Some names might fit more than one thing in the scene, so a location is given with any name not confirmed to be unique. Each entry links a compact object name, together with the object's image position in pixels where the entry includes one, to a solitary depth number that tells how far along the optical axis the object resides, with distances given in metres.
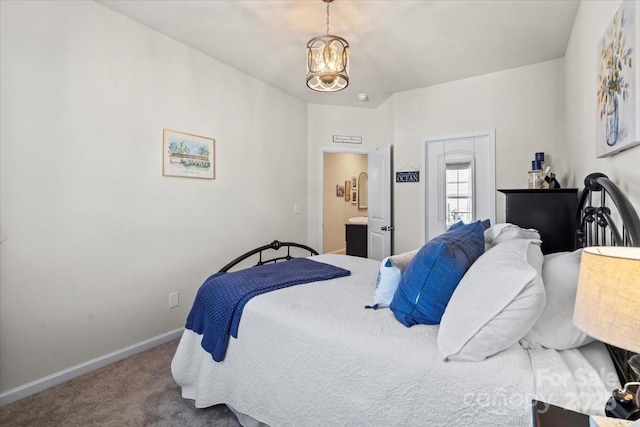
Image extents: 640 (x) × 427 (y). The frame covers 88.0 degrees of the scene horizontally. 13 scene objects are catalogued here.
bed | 0.99
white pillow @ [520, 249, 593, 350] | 1.10
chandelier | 2.19
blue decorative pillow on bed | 1.34
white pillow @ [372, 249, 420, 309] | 1.62
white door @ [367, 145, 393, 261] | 4.34
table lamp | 0.61
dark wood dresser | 2.33
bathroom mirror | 7.24
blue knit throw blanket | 1.75
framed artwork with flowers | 1.21
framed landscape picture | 2.92
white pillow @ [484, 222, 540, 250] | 1.74
